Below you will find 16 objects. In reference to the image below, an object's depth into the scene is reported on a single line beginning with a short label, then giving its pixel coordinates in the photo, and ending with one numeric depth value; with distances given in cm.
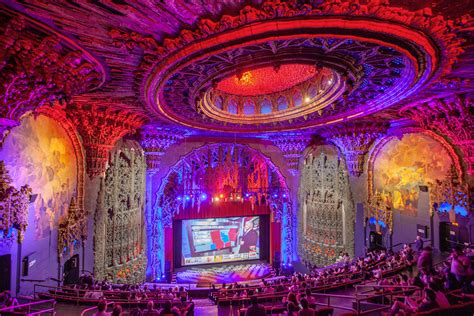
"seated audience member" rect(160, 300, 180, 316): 648
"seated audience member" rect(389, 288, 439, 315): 530
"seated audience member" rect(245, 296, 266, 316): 541
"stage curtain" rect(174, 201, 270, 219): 1934
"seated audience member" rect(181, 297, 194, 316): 764
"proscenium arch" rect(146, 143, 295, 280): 1730
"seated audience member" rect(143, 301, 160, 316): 611
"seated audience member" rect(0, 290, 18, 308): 659
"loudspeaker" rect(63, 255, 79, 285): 1093
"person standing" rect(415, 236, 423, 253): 1235
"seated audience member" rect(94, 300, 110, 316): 599
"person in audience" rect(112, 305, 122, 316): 562
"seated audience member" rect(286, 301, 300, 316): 587
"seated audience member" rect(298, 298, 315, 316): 541
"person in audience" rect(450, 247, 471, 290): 710
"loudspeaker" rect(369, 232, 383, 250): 1573
